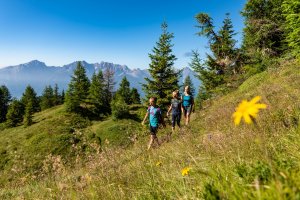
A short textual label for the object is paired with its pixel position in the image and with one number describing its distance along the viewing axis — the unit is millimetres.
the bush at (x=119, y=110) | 41158
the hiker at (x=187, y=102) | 9726
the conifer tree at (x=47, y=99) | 58199
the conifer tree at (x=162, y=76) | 23207
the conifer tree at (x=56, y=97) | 62404
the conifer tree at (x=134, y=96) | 58782
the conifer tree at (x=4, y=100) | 54450
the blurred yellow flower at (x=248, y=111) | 956
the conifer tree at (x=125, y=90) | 56925
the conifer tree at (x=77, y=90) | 43684
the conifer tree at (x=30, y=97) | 53831
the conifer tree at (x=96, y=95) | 50036
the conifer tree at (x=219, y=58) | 27098
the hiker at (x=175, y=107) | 9340
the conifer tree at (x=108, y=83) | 59000
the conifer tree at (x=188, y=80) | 61785
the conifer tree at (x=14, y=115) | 43706
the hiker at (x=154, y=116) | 7866
